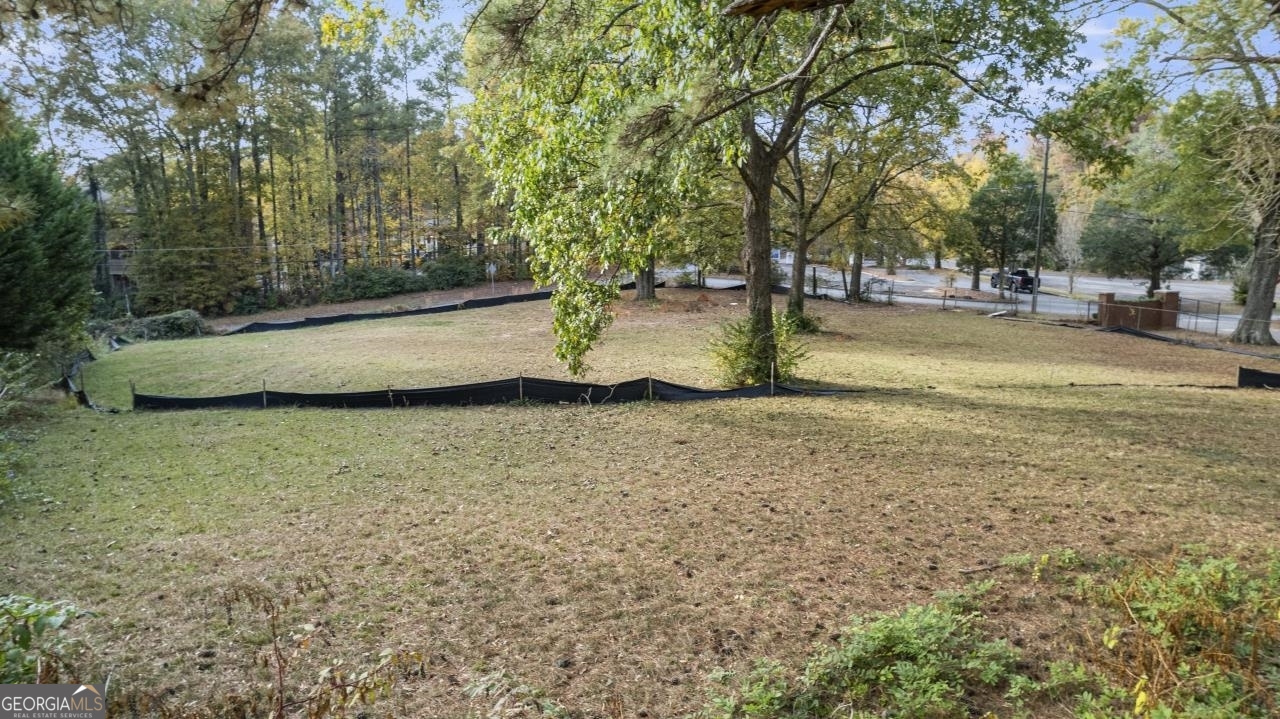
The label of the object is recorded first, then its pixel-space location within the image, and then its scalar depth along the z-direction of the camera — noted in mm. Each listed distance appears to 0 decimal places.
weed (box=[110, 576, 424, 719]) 3313
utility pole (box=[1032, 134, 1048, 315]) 26842
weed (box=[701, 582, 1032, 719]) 3676
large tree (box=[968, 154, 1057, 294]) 33969
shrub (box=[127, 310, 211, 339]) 25766
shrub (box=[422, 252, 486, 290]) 38844
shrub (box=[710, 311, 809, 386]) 12672
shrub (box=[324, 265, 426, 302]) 35656
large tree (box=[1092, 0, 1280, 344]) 7898
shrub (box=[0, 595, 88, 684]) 2465
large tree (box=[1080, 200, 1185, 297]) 30359
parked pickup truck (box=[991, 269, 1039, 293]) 38375
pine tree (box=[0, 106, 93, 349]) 13672
